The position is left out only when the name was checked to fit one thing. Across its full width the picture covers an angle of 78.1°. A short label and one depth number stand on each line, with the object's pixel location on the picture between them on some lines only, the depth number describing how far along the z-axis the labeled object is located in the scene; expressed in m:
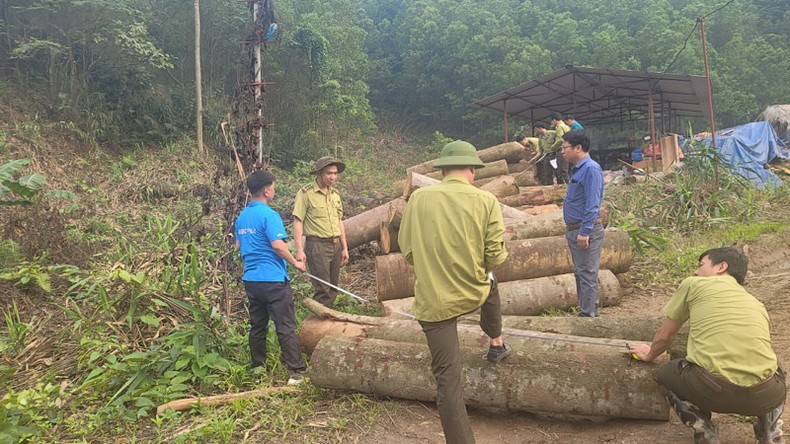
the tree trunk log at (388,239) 6.80
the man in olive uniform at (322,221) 5.25
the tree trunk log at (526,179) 11.78
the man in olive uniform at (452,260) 2.89
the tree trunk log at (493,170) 12.11
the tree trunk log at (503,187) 9.29
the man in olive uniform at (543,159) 11.59
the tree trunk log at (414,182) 8.75
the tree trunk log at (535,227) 6.87
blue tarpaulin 13.85
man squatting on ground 2.61
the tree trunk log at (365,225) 7.41
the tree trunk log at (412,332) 3.59
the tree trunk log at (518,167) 12.88
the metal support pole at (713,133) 8.85
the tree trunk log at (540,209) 8.77
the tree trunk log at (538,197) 9.46
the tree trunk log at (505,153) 12.80
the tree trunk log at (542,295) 5.46
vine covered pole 6.12
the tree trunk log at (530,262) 5.75
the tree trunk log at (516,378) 3.18
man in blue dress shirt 4.54
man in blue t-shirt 4.07
